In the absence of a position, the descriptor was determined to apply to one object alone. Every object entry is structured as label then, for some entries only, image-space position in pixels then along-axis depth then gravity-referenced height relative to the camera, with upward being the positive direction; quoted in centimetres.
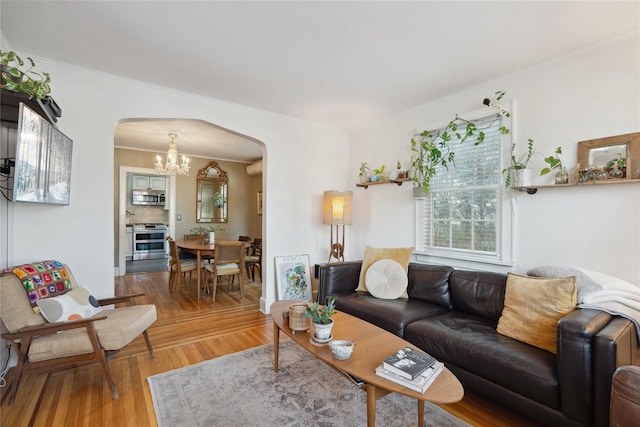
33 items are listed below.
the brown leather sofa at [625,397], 121 -78
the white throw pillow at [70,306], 201 -67
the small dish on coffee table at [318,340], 179 -77
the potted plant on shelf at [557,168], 239 +40
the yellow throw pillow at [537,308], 184 -62
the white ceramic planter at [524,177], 255 +34
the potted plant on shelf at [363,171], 415 +65
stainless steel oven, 722 -66
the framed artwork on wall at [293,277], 385 -85
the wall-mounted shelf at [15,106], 193 +78
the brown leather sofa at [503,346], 147 -85
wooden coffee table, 130 -79
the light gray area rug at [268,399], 177 -125
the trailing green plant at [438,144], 298 +82
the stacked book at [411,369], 132 -75
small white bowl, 158 -74
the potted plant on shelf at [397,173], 370 +54
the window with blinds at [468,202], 291 +14
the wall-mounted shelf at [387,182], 367 +44
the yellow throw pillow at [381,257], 311 -46
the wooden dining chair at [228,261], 425 -70
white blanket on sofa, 173 -50
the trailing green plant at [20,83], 167 +82
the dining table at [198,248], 442 -52
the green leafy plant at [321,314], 181 -63
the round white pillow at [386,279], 294 -67
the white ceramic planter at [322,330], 179 -71
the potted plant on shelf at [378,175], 390 +56
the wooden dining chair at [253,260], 524 -80
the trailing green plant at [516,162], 262 +49
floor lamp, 388 +10
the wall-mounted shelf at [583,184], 207 +25
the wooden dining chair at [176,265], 449 -80
